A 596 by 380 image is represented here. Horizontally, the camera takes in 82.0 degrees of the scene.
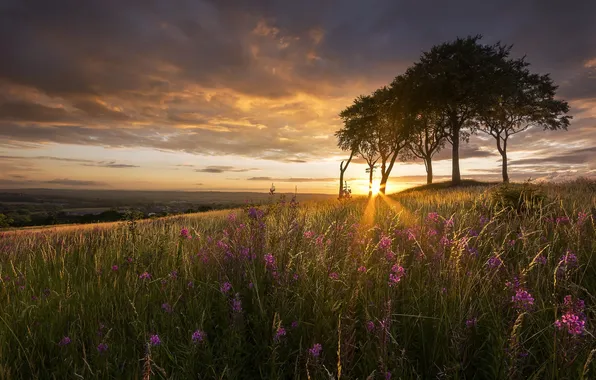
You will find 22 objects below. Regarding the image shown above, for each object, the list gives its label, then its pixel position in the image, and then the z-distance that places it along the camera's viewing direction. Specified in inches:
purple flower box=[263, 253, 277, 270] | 118.3
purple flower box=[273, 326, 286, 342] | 84.1
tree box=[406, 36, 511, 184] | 1164.5
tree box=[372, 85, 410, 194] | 1403.8
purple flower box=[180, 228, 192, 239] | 178.6
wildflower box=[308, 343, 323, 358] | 80.0
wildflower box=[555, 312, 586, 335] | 66.4
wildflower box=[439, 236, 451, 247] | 146.5
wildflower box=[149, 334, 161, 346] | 88.7
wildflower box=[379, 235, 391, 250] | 139.5
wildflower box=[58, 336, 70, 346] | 102.9
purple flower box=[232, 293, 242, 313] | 94.0
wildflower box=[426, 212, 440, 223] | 219.3
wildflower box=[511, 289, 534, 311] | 83.0
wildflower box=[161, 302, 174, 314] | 111.5
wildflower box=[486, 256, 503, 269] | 116.7
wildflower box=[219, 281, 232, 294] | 113.0
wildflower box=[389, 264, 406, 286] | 99.1
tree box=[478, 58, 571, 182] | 1176.2
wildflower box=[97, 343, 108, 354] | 95.8
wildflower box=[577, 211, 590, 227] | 172.3
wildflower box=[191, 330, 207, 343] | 89.4
